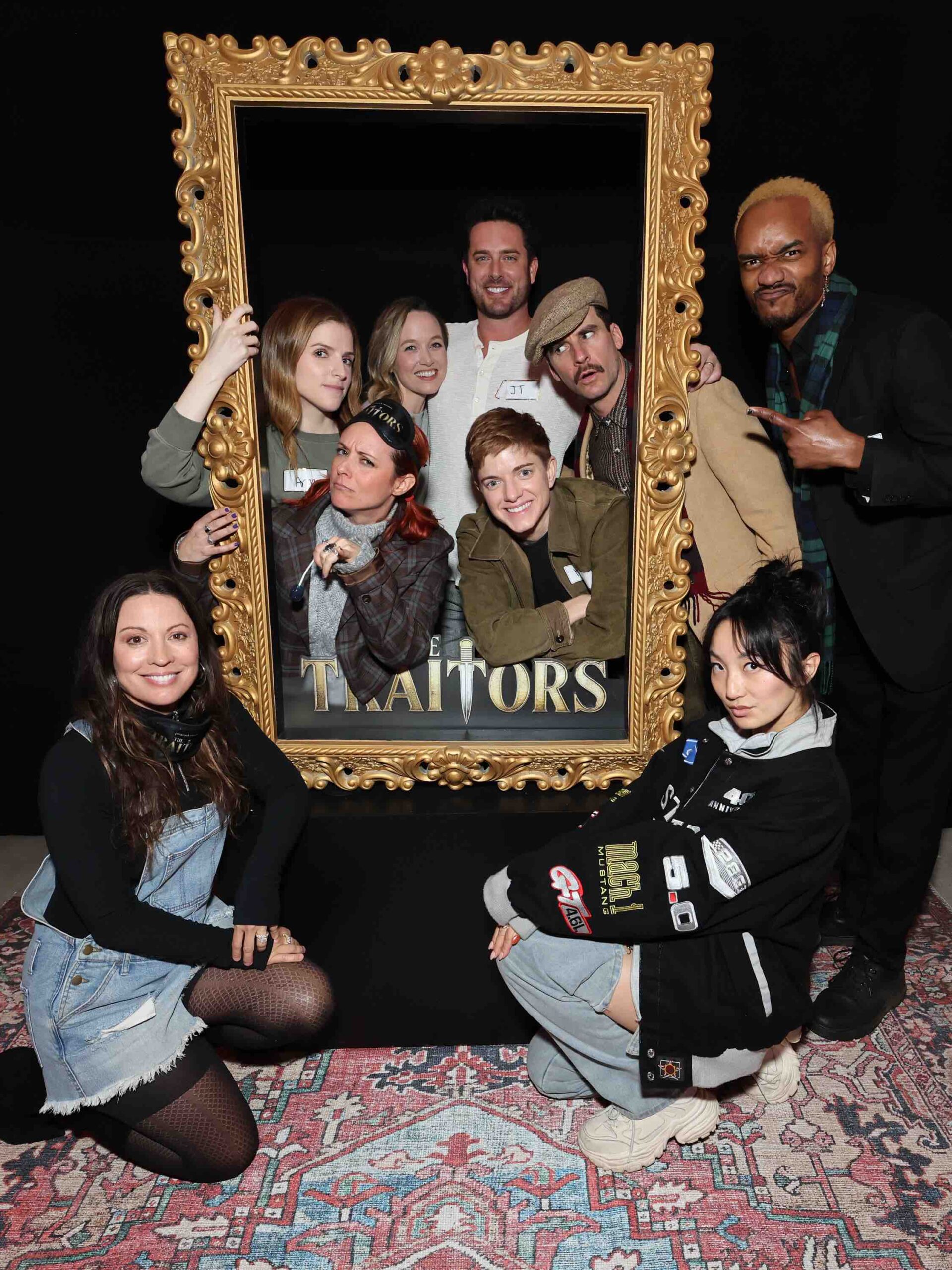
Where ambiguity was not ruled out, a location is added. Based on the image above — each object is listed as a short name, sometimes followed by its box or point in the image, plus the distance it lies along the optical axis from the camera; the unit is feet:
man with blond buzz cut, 8.60
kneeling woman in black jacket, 7.60
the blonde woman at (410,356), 9.17
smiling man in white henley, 9.09
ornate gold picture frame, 8.23
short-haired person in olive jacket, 9.07
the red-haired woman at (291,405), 8.75
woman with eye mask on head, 8.96
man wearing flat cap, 8.96
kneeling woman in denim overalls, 7.81
